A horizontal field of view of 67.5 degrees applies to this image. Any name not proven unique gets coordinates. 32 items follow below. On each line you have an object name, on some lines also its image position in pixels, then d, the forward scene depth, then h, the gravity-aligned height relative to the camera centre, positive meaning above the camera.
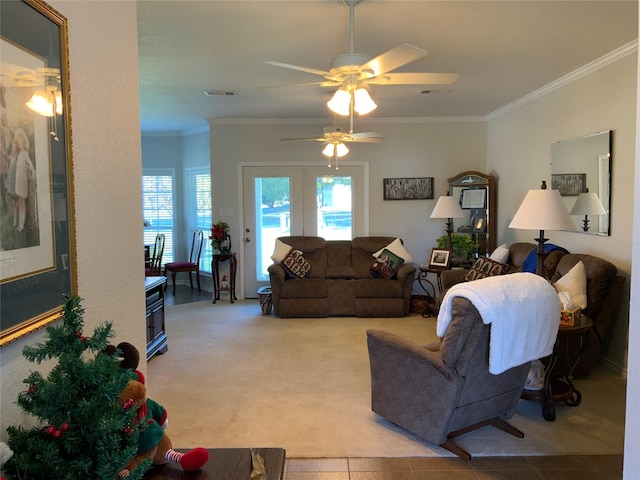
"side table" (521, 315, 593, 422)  3.19 -1.19
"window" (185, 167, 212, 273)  8.06 +0.16
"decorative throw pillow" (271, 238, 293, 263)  6.30 -0.51
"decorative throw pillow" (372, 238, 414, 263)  6.33 -0.52
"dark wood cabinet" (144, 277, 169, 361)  4.25 -0.95
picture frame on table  6.22 -0.61
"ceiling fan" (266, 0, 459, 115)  2.60 +0.80
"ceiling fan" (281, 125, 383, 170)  4.69 +0.76
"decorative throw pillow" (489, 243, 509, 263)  5.60 -0.52
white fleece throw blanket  2.52 -0.56
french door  7.16 +0.10
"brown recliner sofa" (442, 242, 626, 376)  3.81 -0.74
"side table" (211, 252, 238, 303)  6.92 -0.87
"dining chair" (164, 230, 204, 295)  7.82 -0.83
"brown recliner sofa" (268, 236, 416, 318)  6.05 -1.05
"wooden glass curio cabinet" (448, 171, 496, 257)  6.71 +0.07
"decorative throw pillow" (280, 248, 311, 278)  6.21 -0.68
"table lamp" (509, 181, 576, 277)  3.30 -0.02
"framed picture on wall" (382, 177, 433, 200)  7.10 +0.35
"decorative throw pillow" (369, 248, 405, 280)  6.16 -0.69
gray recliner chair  2.58 -1.01
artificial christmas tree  0.99 -0.43
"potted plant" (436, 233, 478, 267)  6.32 -0.52
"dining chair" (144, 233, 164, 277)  7.69 -0.75
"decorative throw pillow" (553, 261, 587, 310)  3.66 -0.58
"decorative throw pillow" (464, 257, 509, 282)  5.28 -0.65
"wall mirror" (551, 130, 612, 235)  4.18 +0.30
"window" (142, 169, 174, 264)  8.51 +0.12
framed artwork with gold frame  1.05 +0.11
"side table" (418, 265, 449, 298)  6.11 -0.90
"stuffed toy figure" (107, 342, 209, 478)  1.27 -0.63
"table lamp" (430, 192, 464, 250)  6.20 +0.03
